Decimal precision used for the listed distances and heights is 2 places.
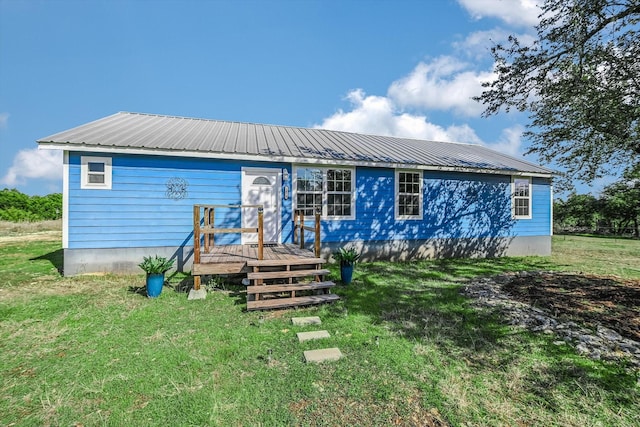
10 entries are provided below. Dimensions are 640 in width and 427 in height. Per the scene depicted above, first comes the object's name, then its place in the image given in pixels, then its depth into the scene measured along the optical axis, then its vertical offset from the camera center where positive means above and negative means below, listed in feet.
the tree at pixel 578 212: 72.28 +0.59
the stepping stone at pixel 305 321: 13.94 -5.43
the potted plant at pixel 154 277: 17.83 -4.16
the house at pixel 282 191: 22.95 +2.15
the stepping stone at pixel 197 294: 17.70 -5.27
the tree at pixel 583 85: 17.85 +9.27
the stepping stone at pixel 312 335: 12.17 -5.44
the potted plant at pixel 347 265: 21.25 -3.99
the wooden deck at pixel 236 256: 18.15 -3.19
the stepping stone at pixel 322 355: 10.49 -5.43
